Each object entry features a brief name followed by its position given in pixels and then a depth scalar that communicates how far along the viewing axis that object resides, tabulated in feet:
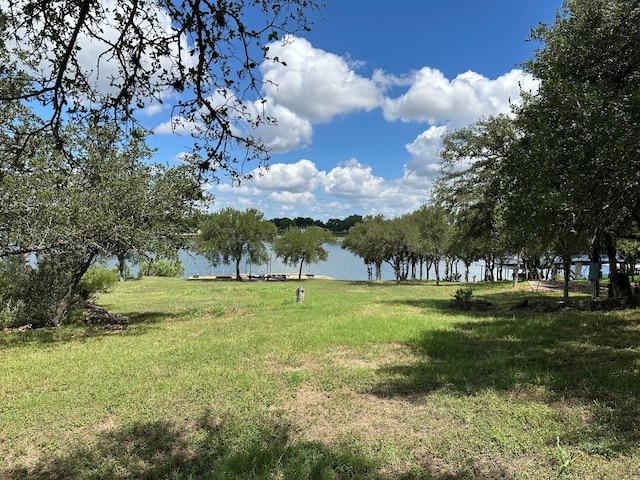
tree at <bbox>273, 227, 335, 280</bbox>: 170.91
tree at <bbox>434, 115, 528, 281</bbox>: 58.85
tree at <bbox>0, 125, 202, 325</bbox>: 34.65
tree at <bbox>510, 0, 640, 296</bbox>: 22.76
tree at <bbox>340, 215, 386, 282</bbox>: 155.74
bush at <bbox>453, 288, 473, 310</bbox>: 59.48
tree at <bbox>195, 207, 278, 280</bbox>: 155.12
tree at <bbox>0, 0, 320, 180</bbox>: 11.17
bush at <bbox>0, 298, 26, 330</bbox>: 44.14
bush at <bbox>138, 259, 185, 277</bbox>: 170.50
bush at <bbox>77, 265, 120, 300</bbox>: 60.29
